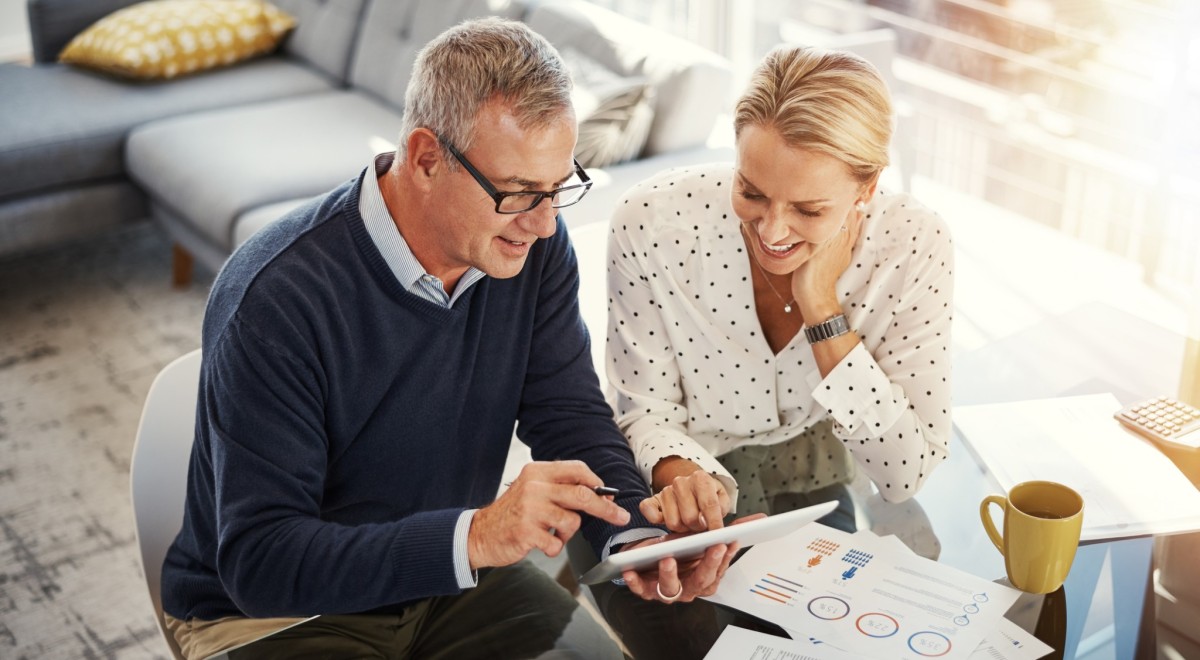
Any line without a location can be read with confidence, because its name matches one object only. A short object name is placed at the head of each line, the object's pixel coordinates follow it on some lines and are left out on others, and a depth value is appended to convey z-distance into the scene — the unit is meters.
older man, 1.22
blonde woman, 1.36
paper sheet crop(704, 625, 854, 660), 1.14
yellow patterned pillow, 3.64
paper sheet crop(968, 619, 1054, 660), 1.14
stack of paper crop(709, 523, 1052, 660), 1.15
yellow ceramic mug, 1.19
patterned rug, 2.21
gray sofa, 2.93
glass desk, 1.22
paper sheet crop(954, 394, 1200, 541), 1.34
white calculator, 1.45
